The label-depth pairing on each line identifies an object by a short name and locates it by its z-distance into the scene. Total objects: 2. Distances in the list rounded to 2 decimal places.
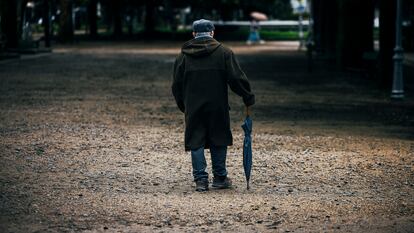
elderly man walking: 10.08
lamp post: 22.17
